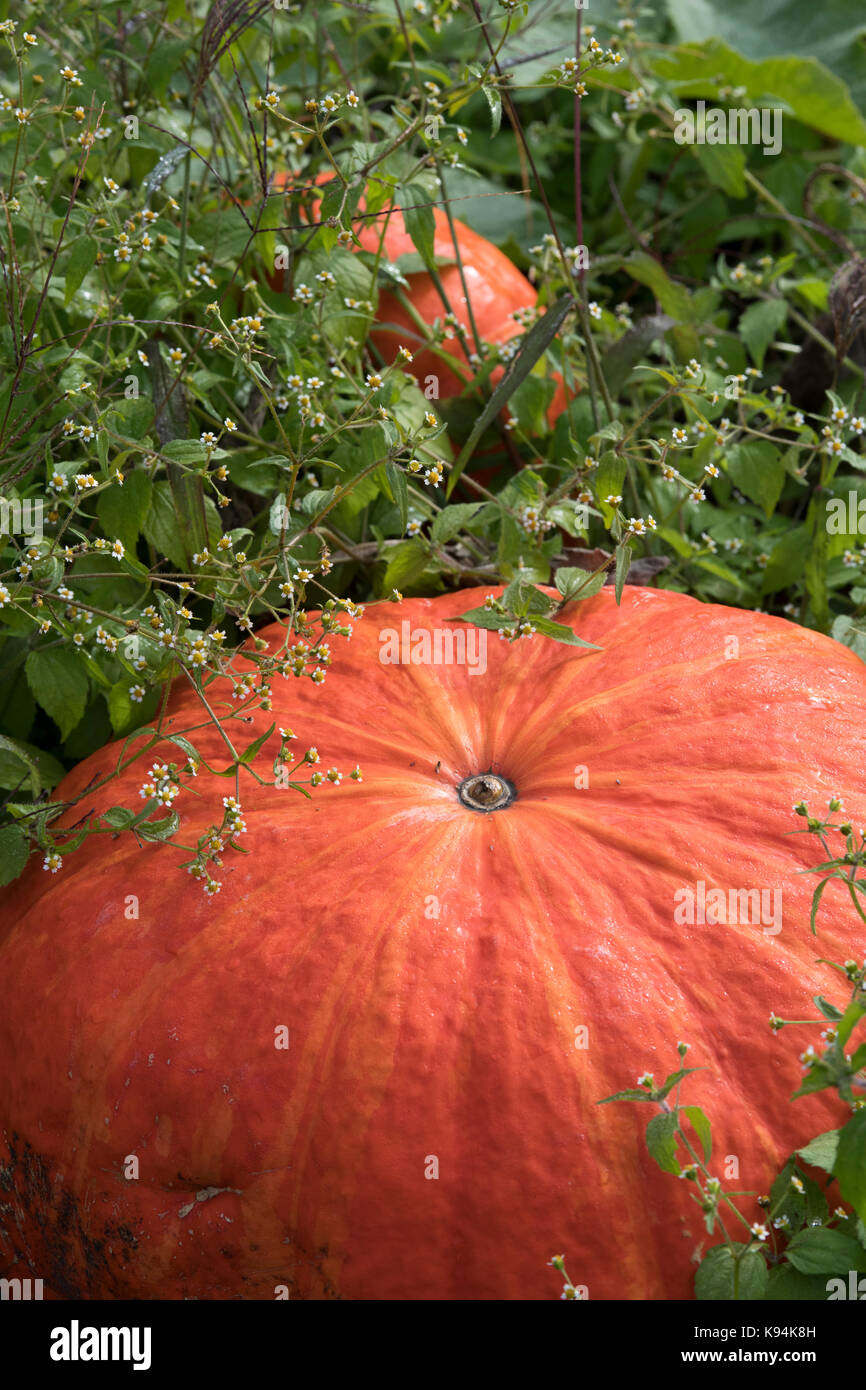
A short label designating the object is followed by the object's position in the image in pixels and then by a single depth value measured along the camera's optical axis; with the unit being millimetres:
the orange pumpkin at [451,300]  2242
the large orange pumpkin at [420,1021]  1738
